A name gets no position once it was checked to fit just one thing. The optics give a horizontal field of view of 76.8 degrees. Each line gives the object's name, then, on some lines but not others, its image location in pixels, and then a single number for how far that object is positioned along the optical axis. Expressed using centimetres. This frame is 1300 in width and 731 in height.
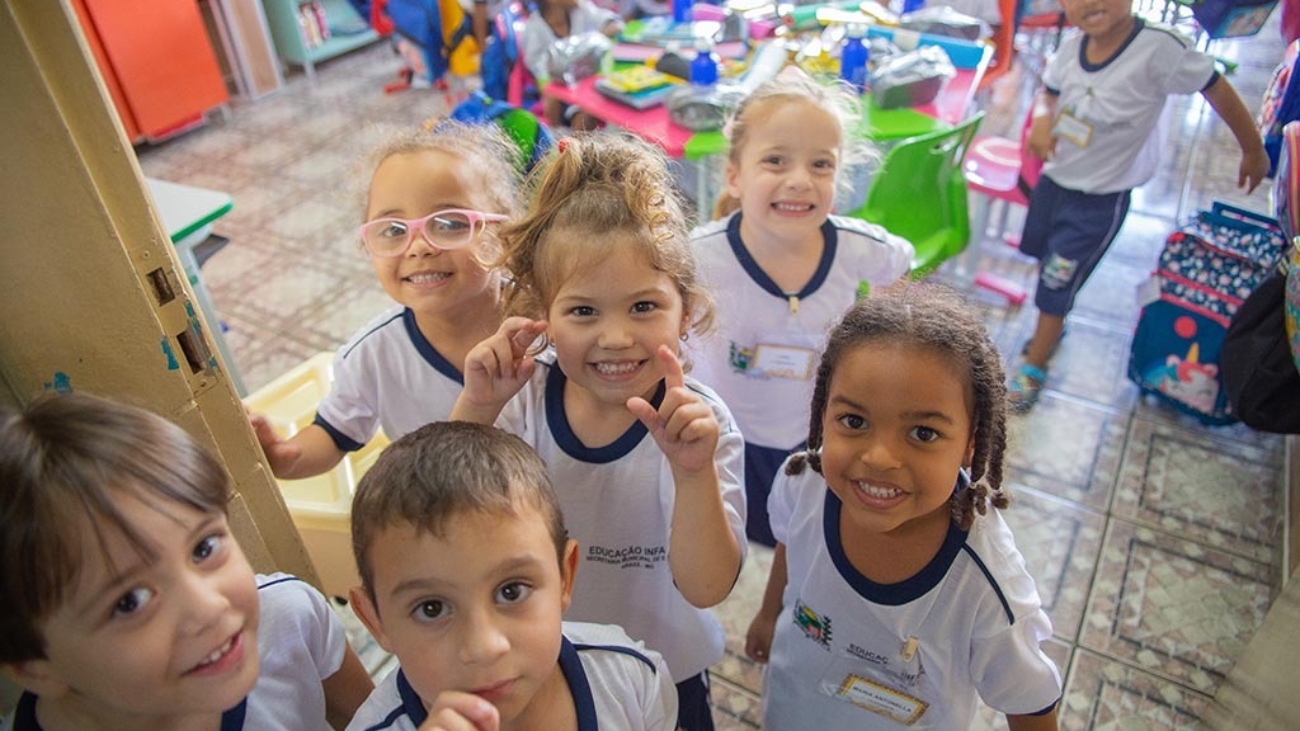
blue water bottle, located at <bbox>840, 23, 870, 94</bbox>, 306
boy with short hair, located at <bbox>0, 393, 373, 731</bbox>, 72
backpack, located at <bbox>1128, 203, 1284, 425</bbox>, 252
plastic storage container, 183
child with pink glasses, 141
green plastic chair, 241
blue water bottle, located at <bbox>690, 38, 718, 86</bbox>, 309
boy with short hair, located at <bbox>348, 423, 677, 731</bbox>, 83
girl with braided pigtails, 107
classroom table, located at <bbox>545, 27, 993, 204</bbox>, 283
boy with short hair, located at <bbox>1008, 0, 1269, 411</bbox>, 243
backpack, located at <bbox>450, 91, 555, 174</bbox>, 204
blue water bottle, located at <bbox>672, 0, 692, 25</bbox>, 391
